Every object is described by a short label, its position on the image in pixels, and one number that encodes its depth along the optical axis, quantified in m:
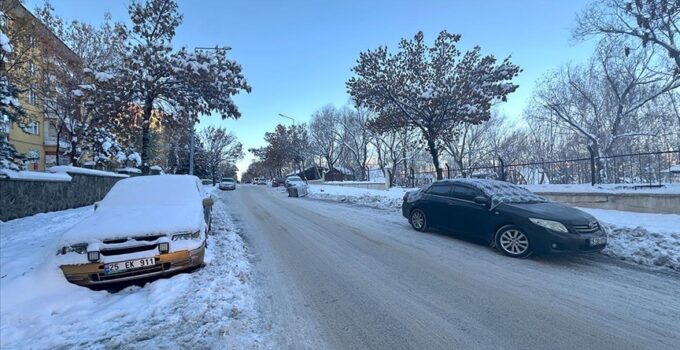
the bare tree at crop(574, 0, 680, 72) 13.74
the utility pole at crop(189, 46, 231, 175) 14.67
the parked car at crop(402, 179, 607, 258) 6.45
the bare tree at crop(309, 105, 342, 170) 55.84
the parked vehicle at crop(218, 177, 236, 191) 41.34
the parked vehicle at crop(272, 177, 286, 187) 57.71
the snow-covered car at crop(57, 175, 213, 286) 4.73
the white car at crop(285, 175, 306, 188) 29.61
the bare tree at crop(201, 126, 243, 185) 57.88
